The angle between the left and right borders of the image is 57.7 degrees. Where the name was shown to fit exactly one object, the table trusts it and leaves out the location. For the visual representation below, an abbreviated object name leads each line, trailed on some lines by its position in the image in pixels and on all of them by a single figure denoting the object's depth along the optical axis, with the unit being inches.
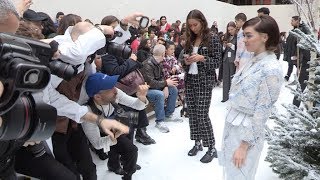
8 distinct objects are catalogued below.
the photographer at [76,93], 66.4
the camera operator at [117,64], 99.4
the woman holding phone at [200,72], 113.7
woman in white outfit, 65.6
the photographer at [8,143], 46.2
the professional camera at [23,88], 32.8
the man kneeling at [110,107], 77.9
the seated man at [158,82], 147.6
